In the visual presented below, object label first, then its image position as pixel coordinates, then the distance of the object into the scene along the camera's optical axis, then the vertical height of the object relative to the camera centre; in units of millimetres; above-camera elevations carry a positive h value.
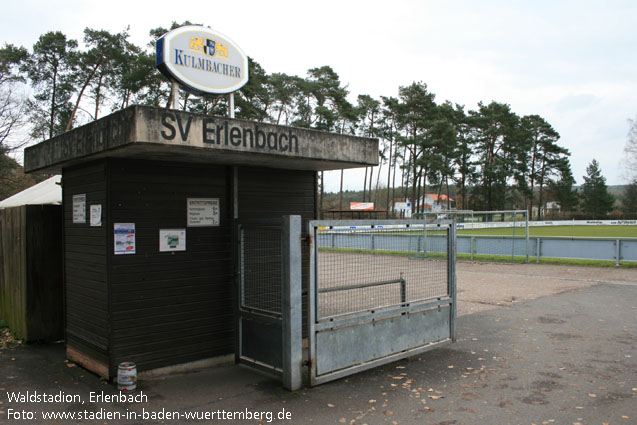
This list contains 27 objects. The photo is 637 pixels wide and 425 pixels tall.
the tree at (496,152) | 56188 +8027
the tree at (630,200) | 64562 +2060
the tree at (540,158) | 63000 +8182
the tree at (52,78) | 30031 +9152
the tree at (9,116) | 28625 +6418
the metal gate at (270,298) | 4895 -991
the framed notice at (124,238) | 5199 -242
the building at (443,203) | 60019 +1783
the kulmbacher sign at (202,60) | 5367 +1928
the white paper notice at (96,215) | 5382 +17
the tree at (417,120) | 48625 +10158
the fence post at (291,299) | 4871 -882
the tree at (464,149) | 56000 +8061
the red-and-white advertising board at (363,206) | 49312 +1010
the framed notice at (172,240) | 5516 -284
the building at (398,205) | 51978 +1222
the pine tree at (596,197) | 70750 +2733
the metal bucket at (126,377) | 4891 -1713
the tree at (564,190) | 66531 +3678
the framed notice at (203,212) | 5754 +52
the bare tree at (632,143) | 58281 +8960
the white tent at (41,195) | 7824 +417
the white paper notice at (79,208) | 5797 +108
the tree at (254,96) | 29203 +8250
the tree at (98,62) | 28828 +9786
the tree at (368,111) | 49875 +11428
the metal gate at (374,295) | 5039 -1033
